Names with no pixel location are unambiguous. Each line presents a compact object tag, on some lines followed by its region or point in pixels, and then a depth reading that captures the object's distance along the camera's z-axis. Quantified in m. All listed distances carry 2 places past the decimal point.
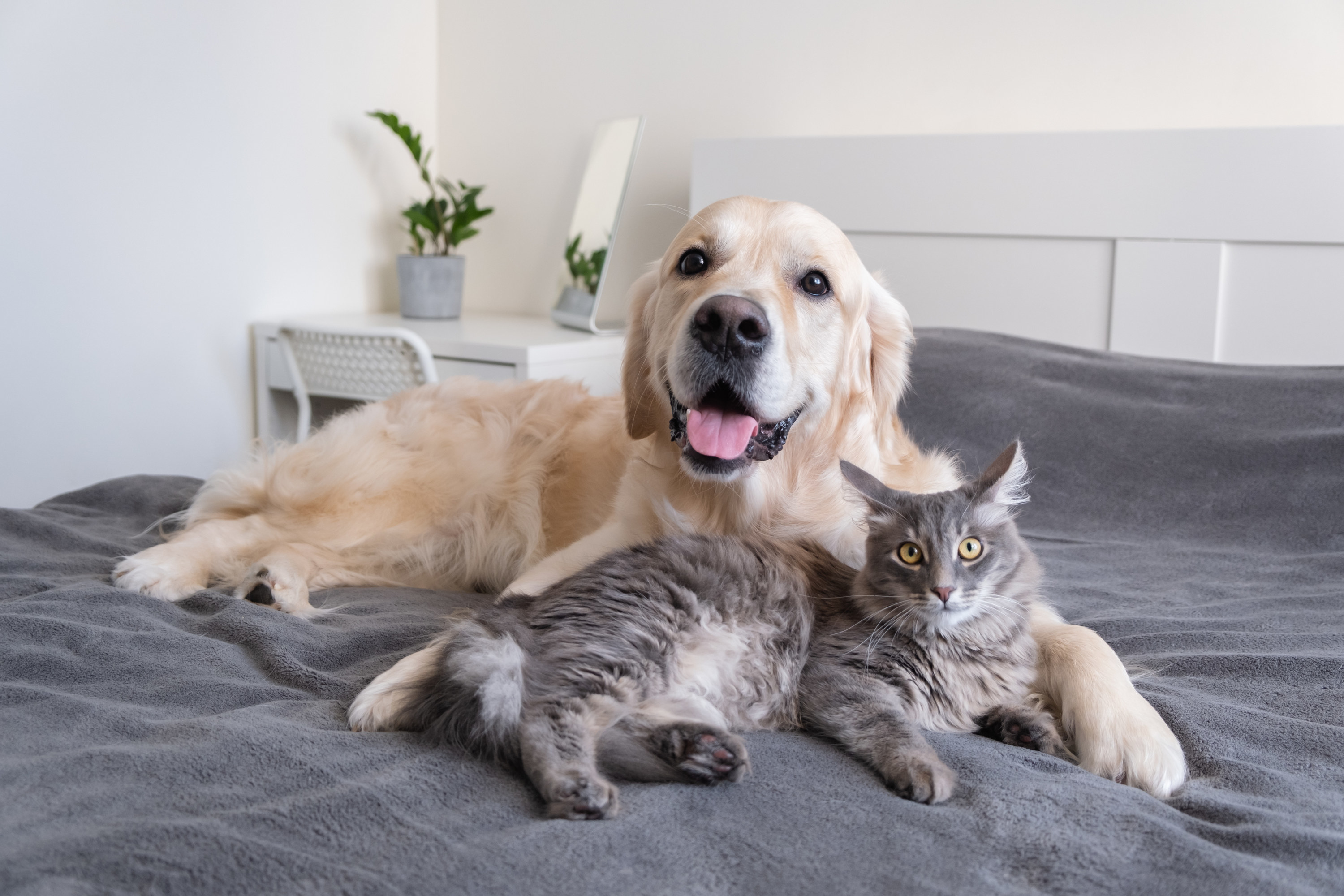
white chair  3.52
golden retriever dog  1.67
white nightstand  3.62
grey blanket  0.98
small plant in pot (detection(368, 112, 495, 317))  4.29
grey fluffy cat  1.22
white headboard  2.93
